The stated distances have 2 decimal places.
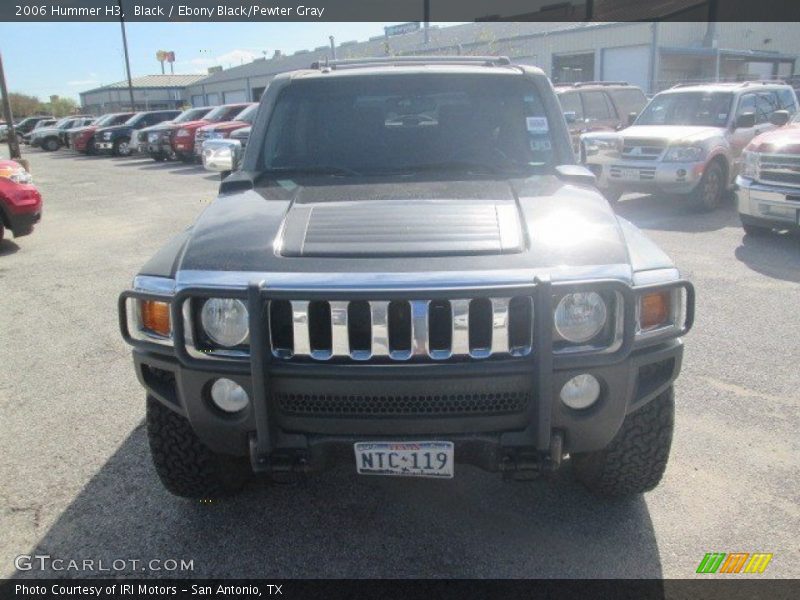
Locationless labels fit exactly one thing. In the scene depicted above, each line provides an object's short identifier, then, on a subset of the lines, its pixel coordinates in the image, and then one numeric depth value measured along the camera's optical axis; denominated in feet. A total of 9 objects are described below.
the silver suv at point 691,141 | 32.32
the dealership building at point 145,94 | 227.61
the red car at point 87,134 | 94.02
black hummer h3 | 7.67
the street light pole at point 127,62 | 140.44
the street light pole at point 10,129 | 63.40
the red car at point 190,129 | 69.82
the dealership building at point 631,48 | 98.22
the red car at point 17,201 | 28.78
